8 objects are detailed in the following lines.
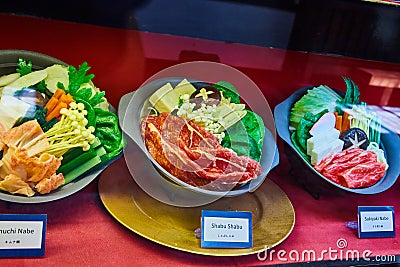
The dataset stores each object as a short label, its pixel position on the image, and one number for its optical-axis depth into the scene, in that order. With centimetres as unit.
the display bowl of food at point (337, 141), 136
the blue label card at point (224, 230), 110
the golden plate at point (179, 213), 111
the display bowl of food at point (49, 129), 105
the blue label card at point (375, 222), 126
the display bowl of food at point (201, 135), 119
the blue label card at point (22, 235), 98
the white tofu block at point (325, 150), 137
